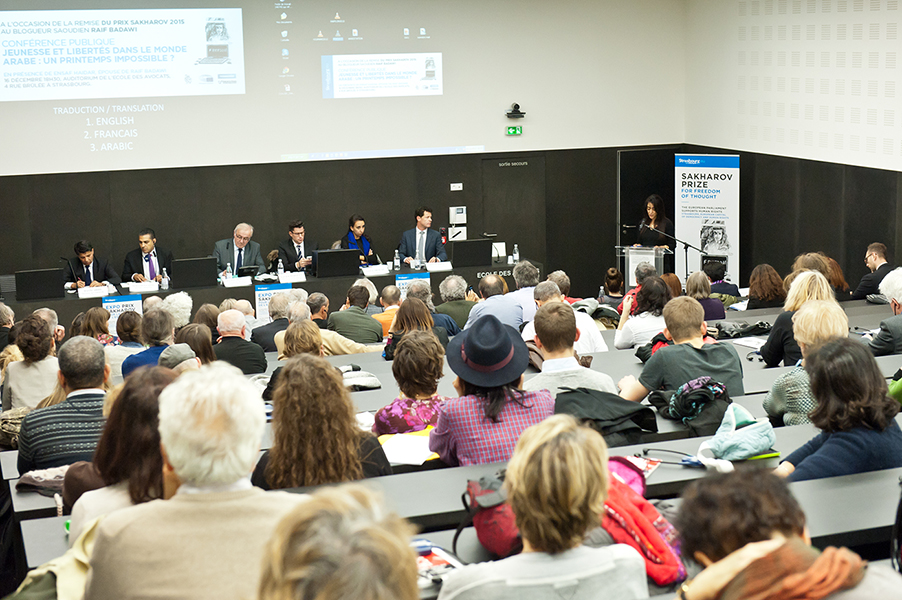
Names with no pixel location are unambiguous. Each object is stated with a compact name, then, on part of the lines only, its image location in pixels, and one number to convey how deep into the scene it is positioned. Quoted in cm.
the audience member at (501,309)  673
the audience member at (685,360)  419
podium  1019
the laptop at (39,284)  866
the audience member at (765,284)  738
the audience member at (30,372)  479
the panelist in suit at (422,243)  1024
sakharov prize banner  1069
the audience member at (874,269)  771
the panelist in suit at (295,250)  986
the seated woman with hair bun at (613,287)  809
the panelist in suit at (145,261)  947
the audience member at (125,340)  567
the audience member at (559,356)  385
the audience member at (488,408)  326
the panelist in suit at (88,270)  919
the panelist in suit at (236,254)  982
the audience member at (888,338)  524
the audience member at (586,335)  589
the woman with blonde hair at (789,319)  510
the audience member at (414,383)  382
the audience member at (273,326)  671
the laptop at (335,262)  941
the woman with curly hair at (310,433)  285
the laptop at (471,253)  995
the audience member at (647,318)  582
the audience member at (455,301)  725
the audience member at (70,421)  354
